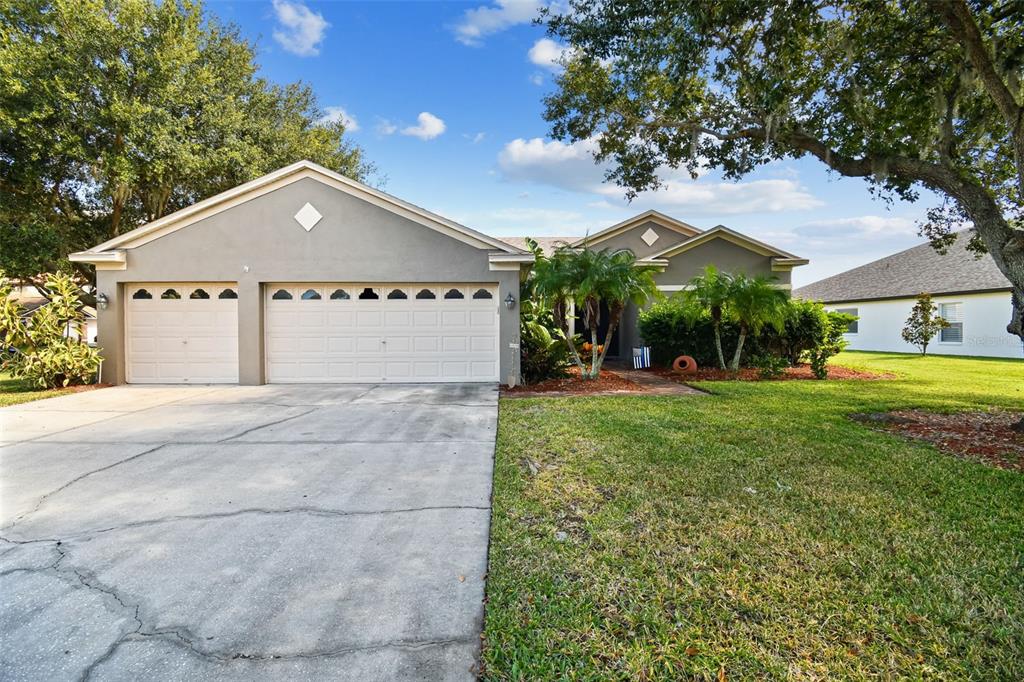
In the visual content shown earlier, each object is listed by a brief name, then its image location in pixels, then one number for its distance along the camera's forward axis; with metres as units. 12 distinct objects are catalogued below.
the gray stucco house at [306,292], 10.82
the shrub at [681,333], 13.98
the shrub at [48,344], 9.89
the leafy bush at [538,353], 11.51
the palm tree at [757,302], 11.41
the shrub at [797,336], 13.86
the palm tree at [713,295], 11.90
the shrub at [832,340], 13.64
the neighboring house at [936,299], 18.67
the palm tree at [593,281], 10.01
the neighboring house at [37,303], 10.96
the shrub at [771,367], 11.89
